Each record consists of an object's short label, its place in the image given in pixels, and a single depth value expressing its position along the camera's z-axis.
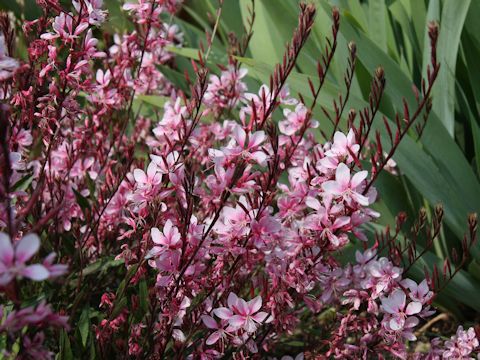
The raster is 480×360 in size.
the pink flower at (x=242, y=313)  0.64
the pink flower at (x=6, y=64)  0.51
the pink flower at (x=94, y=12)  0.70
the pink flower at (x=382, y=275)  0.69
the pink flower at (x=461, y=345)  0.72
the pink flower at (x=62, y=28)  0.69
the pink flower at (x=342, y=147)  0.67
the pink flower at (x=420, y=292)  0.69
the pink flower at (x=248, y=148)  0.64
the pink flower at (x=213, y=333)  0.65
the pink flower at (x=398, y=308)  0.68
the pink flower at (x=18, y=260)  0.47
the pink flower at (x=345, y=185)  0.64
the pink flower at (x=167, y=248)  0.64
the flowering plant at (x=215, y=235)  0.65
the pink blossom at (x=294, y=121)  0.78
